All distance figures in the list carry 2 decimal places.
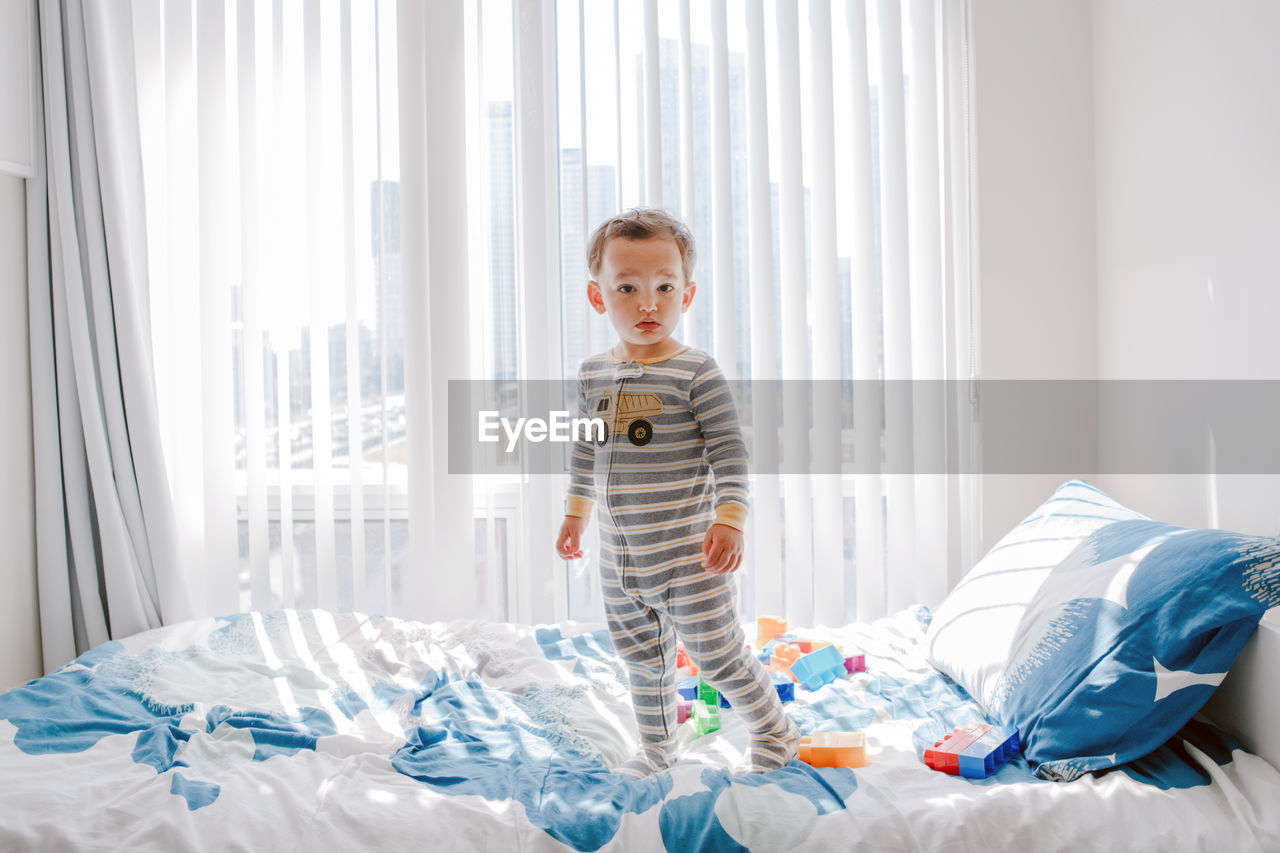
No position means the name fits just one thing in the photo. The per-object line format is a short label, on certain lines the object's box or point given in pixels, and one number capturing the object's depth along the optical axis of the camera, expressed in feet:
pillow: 3.55
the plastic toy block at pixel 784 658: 5.49
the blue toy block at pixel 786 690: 4.84
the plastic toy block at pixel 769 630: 6.08
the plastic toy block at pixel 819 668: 5.14
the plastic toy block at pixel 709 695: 4.87
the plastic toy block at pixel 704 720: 4.62
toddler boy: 4.14
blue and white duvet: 3.34
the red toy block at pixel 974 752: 3.73
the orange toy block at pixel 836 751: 3.97
